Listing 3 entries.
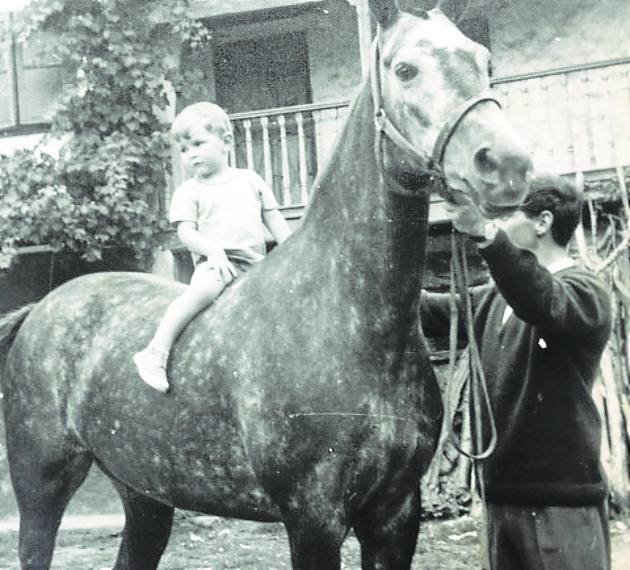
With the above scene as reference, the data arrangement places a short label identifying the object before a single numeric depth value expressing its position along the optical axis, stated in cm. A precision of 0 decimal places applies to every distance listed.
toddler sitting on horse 365
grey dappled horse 252
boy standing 276
